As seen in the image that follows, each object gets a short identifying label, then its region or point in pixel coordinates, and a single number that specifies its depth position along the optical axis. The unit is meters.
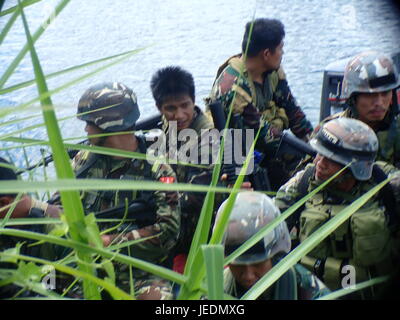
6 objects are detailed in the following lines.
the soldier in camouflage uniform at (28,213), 5.71
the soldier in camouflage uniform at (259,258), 4.83
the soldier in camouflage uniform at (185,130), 7.72
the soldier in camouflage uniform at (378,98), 8.08
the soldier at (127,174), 6.70
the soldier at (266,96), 8.41
